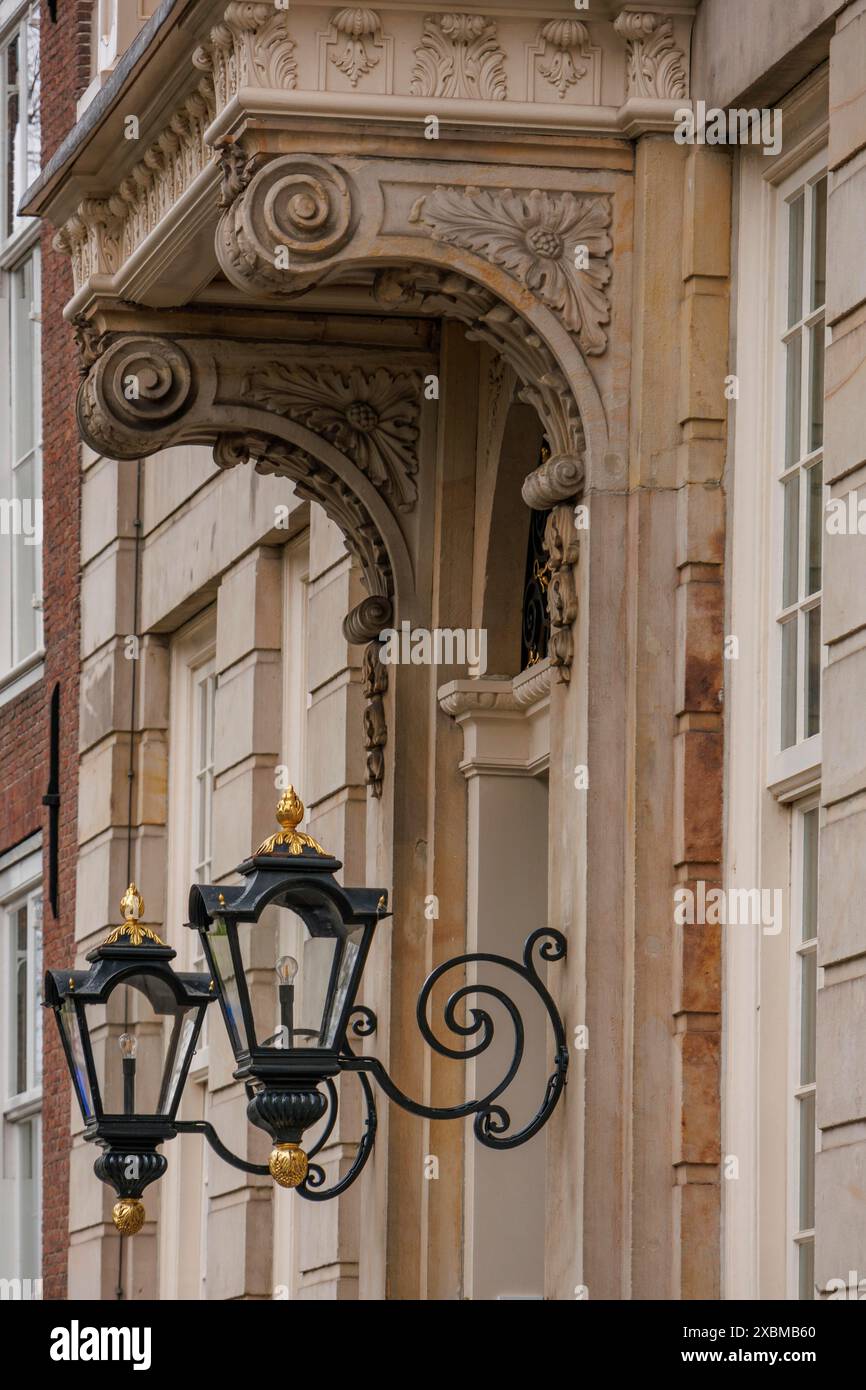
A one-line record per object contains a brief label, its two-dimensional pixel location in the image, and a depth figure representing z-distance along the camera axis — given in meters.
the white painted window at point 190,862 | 24.98
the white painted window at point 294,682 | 22.40
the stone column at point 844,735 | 11.96
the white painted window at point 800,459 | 13.83
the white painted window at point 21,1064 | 31.39
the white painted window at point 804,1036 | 13.63
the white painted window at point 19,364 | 32.61
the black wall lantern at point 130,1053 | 15.98
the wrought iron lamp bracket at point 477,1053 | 14.34
